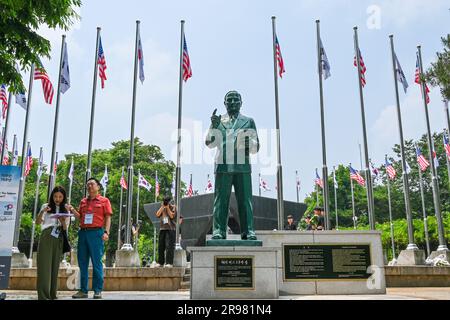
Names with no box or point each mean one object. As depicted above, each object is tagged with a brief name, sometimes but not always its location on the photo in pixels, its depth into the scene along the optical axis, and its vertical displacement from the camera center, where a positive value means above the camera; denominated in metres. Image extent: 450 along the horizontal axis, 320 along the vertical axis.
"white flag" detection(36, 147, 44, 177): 27.49 +6.12
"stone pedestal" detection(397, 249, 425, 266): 14.00 -0.18
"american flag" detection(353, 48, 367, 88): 16.83 +7.41
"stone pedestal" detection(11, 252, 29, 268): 13.21 -0.25
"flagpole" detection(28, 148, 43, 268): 20.35 +0.37
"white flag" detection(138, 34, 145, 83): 16.86 +7.62
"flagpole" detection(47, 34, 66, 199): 15.56 +4.44
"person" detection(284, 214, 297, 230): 13.38 +0.89
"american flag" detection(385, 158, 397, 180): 25.90 +5.08
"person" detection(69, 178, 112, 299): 6.93 +0.31
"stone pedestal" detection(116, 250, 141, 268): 12.67 -0.21
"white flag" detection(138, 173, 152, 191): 24.85 +4.09
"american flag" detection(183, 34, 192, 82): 16.86 +7.39
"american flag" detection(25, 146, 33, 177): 21.94 +4.77
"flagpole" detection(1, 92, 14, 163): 15.87 +4.69
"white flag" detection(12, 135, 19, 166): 25.20 +6.01
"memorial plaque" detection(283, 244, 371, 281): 8.84 -0.20
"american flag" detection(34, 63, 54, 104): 15.04 +5.87
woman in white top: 6.43 +0.12
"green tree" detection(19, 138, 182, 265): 38.47 +7.32
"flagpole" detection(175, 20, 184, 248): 13.74 +3.89
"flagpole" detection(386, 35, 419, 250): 14.76 +3.30
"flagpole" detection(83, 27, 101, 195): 15.59 +5.61
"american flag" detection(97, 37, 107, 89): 16.69 +7.39
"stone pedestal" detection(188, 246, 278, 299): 7.32 -0.38
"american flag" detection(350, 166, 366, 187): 27.22 +4.96
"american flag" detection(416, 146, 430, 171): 22.38 +4.73
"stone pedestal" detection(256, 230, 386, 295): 8.80 -0.23
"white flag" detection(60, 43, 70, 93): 16.45 +6.86
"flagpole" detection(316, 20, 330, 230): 14.52 +3.88
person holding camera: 11.83 +0.63
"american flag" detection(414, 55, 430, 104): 17.30 +7.02
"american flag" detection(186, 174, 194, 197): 34.26 +5.01
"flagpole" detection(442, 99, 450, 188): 18.26 +5.95
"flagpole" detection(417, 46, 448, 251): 14.97 +2.63
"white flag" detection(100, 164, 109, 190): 27.08 +4.51
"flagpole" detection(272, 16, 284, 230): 14.95 +3.69
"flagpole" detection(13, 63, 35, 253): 15.74 +4.97
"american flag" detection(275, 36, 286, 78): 16.92 +7.66
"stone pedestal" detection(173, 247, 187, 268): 13.31 -0.17
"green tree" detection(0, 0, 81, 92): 9.40 +4.95
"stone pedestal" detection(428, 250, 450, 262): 14.49 -0.02
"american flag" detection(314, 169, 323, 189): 33.99 +5.91
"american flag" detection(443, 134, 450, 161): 21.33 +5.39
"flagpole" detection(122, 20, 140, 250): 13.77 +2.97
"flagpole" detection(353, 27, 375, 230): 14.31 +3.70
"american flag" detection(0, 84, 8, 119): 16.19 +5.90
